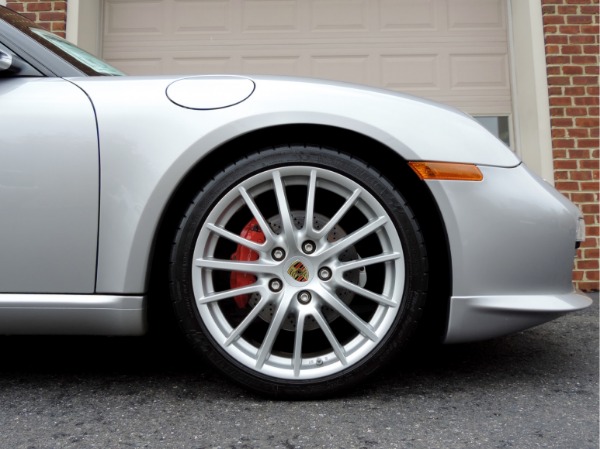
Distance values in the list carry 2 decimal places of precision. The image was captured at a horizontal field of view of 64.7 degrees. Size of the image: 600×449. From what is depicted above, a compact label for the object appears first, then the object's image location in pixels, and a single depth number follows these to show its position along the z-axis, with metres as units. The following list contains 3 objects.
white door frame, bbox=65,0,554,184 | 3.71
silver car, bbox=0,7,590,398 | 1.36
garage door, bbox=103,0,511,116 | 4.05
